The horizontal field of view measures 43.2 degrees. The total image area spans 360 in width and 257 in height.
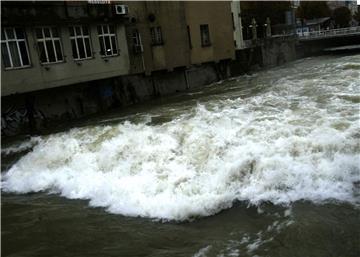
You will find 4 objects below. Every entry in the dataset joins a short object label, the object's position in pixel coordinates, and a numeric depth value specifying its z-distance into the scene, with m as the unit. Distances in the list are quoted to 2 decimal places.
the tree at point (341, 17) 90.79
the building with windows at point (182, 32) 28.77
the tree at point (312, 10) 88.25
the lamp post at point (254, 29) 47.19
